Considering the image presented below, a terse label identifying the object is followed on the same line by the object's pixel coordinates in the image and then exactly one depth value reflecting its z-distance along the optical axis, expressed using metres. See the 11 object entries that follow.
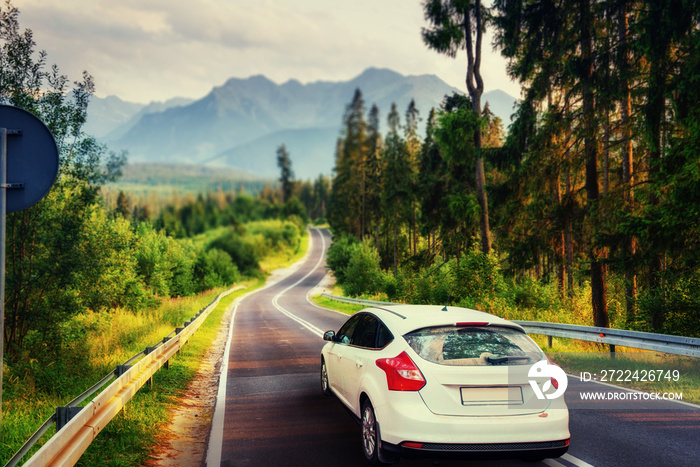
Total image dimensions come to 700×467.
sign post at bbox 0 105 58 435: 3.91
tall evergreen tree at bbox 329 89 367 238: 59.31
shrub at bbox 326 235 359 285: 58.03
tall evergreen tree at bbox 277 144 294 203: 138.96
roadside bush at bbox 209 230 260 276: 80.38
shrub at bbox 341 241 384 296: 40.21
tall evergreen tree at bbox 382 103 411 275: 41.84
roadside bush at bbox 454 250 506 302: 18.16
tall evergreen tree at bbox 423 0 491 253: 20.73
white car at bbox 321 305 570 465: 4.47
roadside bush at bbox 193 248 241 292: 56.00
